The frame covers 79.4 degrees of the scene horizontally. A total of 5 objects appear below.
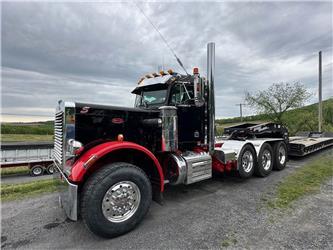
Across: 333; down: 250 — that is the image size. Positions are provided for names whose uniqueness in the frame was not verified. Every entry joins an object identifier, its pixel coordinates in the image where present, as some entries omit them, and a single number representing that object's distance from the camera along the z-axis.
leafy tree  19.92
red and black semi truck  2.71
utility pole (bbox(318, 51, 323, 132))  16.70
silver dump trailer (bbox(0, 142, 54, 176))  14.19
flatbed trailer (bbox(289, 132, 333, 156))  7.75
